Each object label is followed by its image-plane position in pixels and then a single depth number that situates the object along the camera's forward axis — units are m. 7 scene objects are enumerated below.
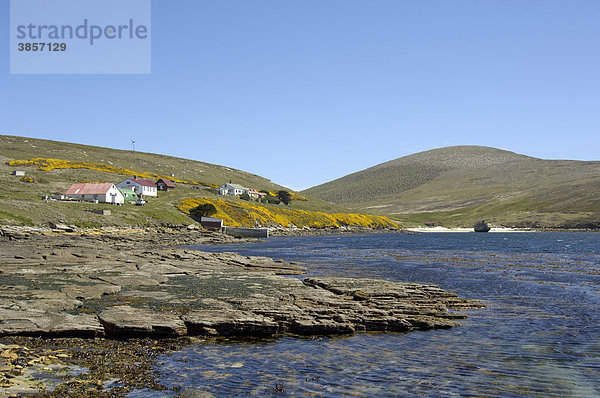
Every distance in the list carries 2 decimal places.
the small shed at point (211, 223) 113.36
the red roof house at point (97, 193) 109.69
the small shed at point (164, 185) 147.25
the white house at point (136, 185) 128.50
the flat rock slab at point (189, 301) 19.88
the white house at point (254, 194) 170.00
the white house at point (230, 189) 167.25
